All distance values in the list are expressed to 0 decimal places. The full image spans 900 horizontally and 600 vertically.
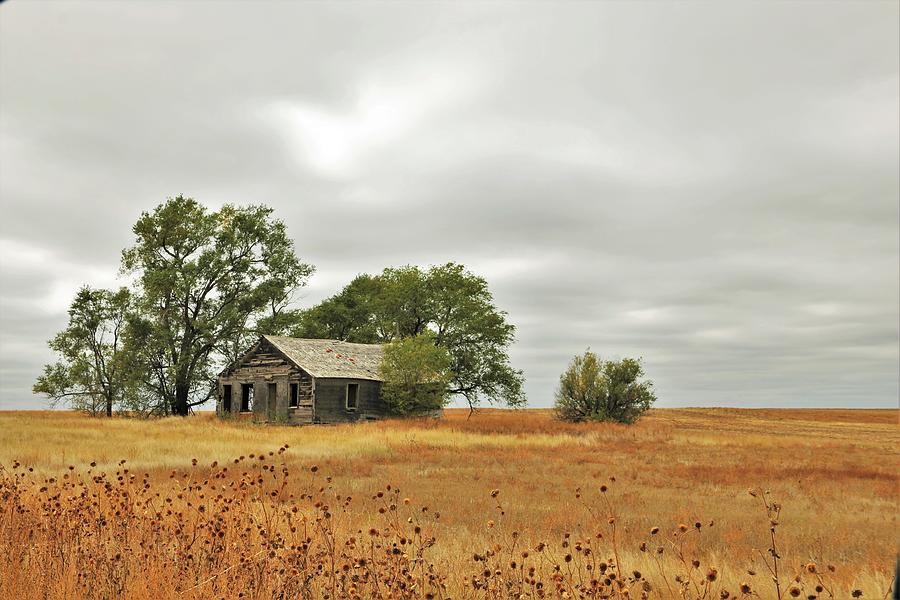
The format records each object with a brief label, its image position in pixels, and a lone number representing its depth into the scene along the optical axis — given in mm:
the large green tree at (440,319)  49562
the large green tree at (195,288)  41594
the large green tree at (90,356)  42844
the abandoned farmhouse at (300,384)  38312
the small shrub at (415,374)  38844
